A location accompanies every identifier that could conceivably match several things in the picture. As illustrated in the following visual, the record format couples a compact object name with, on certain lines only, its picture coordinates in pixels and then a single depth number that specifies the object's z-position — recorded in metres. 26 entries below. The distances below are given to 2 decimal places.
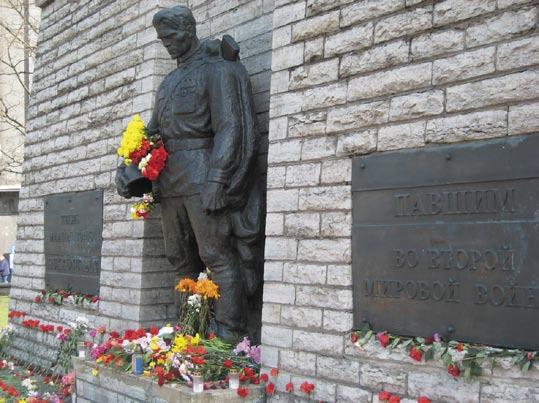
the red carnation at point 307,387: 4.52
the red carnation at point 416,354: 3.94
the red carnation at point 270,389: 4.79
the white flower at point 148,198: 6.11
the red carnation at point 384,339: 4.16
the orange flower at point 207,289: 5.55
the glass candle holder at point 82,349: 6.37
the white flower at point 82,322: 7.02
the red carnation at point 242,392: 4.67
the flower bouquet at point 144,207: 6.10
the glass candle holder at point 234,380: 4.82
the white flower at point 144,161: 5.82
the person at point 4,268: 20.52
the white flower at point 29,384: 7.05
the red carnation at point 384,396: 4.05
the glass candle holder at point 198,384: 4.62
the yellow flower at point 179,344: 5.07
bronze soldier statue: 5.57
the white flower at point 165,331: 5.64
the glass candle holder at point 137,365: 5.28
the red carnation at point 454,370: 3.74
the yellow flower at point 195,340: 5.20
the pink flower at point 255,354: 5.30
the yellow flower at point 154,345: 5.30
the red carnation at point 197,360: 4.86
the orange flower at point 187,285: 5.69
